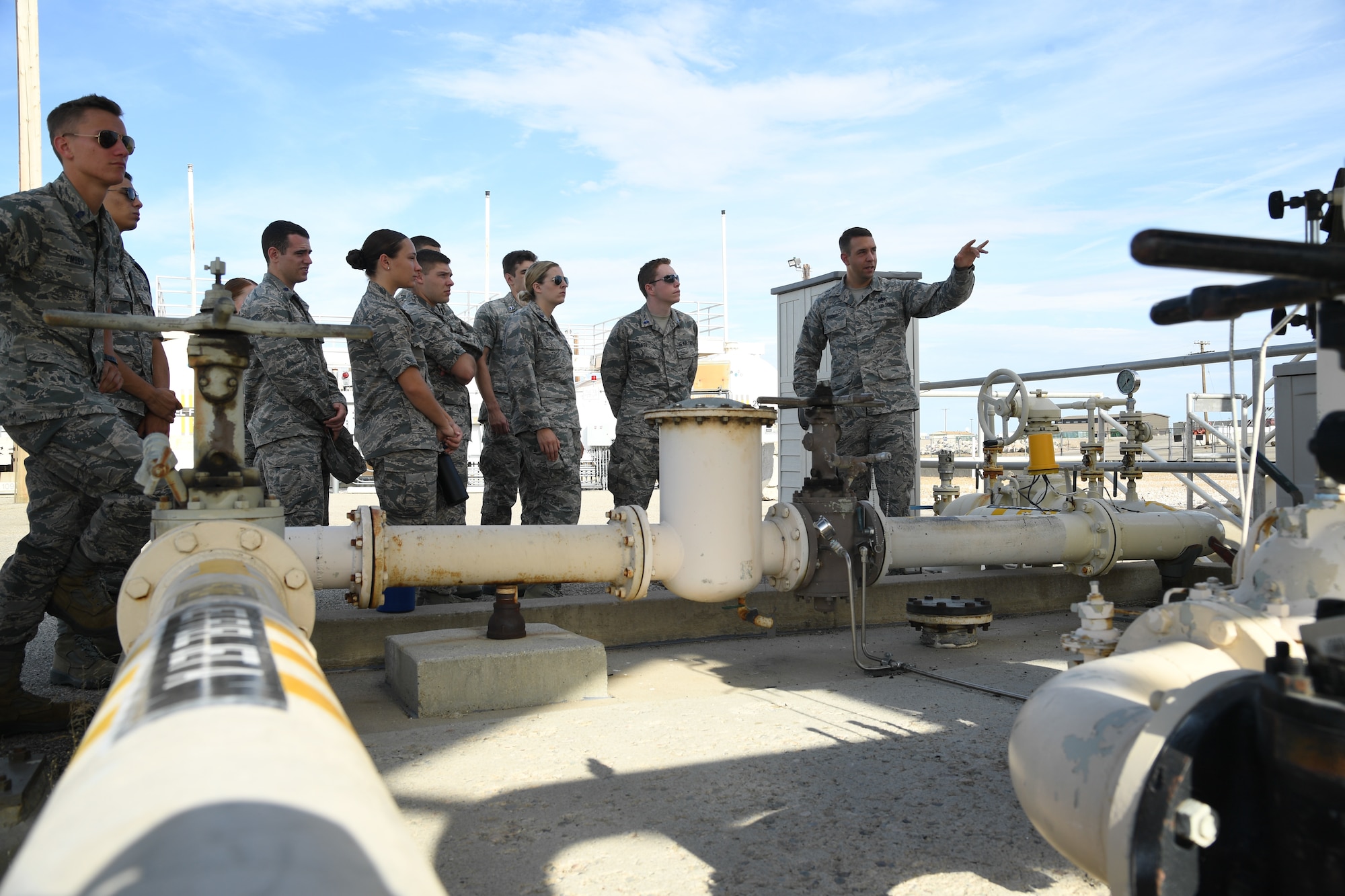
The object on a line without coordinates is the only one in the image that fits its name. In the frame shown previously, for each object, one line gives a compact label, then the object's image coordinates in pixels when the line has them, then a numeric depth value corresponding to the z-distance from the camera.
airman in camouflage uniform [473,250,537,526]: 5.05
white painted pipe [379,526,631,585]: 3.12
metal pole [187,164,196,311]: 26.30
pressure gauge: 5.27
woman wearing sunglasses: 4.86
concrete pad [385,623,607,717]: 3.10
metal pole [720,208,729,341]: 30.42
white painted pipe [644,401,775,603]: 3.28
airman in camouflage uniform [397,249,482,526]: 4.59
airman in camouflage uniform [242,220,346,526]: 4.18
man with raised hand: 5.07
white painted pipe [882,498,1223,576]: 4.00
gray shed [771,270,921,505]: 8.58
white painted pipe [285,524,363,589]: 3.00
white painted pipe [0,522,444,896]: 0.55
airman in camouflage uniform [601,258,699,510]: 5.08
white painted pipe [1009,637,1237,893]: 1.16
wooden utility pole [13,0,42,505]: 10.23
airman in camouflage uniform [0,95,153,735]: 2.84
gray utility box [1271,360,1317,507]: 4.31
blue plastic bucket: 3.98
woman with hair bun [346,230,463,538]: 4.08
